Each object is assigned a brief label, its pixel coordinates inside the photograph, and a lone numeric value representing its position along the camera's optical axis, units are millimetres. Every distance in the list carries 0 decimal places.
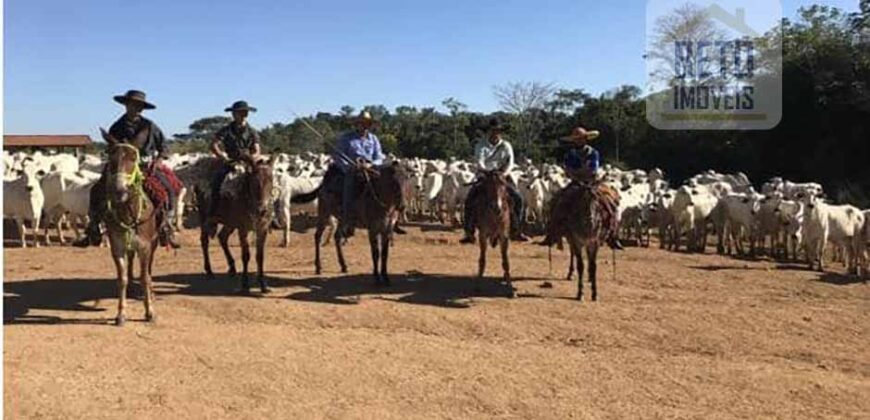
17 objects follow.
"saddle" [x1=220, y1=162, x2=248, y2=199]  11156
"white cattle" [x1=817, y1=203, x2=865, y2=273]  16344
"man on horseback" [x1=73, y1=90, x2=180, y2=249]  9547
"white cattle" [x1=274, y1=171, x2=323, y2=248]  18500
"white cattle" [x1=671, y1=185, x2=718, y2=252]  20281
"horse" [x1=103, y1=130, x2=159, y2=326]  8750
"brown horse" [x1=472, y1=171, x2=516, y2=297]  11977
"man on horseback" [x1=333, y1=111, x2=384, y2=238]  12695
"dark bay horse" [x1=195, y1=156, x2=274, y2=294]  10859
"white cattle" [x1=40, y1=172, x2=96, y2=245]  18094
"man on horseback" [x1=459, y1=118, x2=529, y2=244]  12537
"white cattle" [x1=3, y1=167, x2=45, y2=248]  17359
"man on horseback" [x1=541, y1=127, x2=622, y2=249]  12112
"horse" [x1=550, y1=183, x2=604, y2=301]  11742
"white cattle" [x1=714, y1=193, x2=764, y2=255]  19641
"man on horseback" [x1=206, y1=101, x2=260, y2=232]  11242
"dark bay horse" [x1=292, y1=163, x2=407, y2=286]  12242
